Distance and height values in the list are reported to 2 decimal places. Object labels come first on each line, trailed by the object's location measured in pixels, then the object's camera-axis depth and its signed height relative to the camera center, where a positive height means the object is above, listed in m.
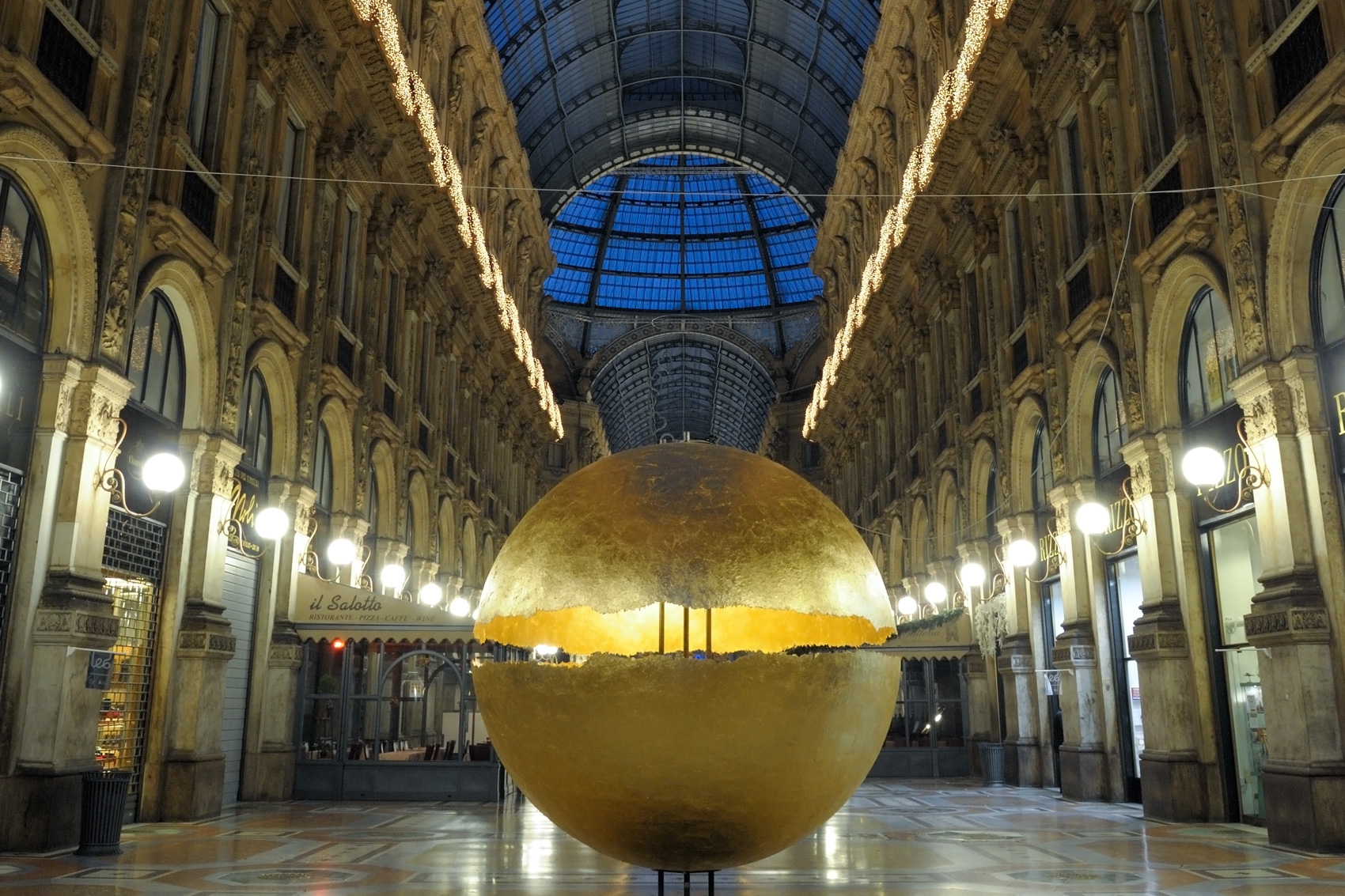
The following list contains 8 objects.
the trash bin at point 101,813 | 11.18 -1.06
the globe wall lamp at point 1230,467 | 12.32 +2.80
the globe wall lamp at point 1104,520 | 16.22 +2.86
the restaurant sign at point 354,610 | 18.81 +1.70
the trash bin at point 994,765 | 22.42 -1.05
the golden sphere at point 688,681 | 5.13 +0.14
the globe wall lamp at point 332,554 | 19.89 +2.83
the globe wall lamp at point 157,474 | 12.33 +2.63
